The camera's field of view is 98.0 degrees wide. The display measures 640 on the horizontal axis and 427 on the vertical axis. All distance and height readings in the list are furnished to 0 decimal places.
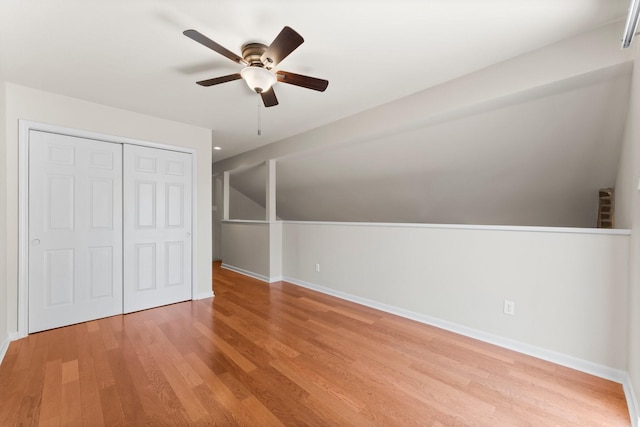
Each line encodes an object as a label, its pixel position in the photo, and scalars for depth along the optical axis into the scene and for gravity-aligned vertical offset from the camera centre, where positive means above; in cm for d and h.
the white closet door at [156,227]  326 -19
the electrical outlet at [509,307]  242 -82
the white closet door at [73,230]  271 -20
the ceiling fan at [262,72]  178 +100
